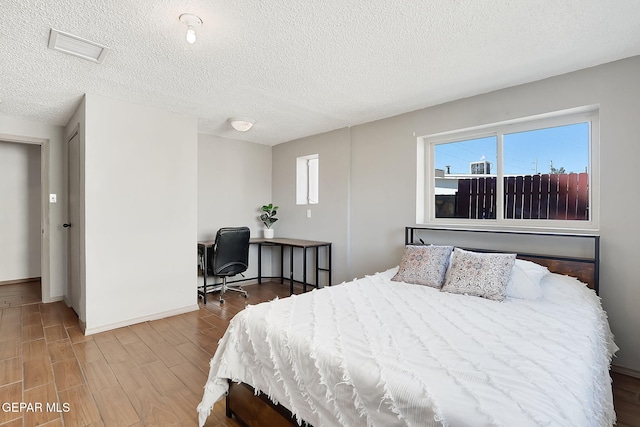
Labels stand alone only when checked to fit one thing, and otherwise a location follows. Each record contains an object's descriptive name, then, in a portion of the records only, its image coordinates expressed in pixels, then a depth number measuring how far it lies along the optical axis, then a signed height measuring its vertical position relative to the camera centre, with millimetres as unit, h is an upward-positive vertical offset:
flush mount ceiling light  3734 +1069
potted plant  5098 -135
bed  1034 -628
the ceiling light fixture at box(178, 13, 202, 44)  1738 +1089
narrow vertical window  4938 +494
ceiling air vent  1944 +1104
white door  3324 -177
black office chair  3928 -603
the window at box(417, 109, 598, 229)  2586 +349
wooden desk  4160 -547
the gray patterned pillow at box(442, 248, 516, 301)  2240 -499
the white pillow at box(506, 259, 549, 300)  2193 -520
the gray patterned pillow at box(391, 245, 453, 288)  2596 -492
